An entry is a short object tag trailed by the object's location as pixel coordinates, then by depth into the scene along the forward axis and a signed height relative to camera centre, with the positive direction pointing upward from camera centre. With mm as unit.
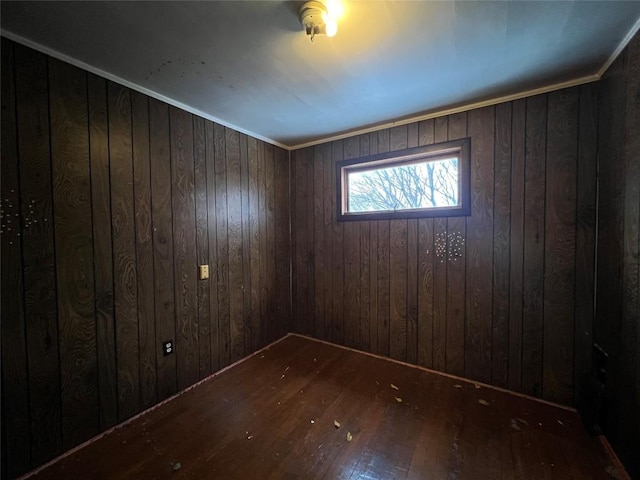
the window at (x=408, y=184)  2000 +461
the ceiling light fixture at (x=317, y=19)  1035 +945
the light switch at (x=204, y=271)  2025 -300
